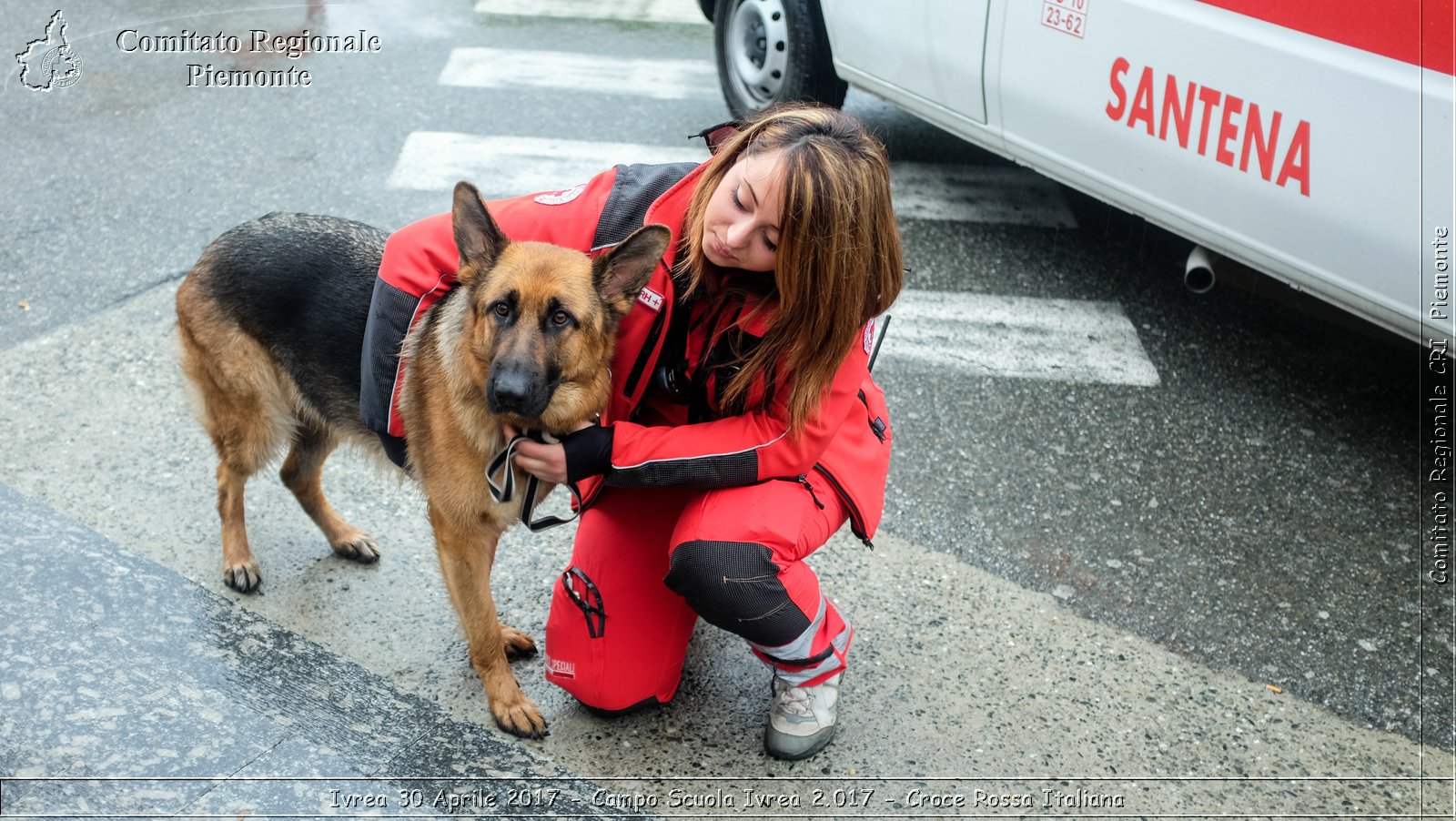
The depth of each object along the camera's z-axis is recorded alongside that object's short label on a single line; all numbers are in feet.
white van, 11.20
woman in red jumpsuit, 8.44
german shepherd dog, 8.35
